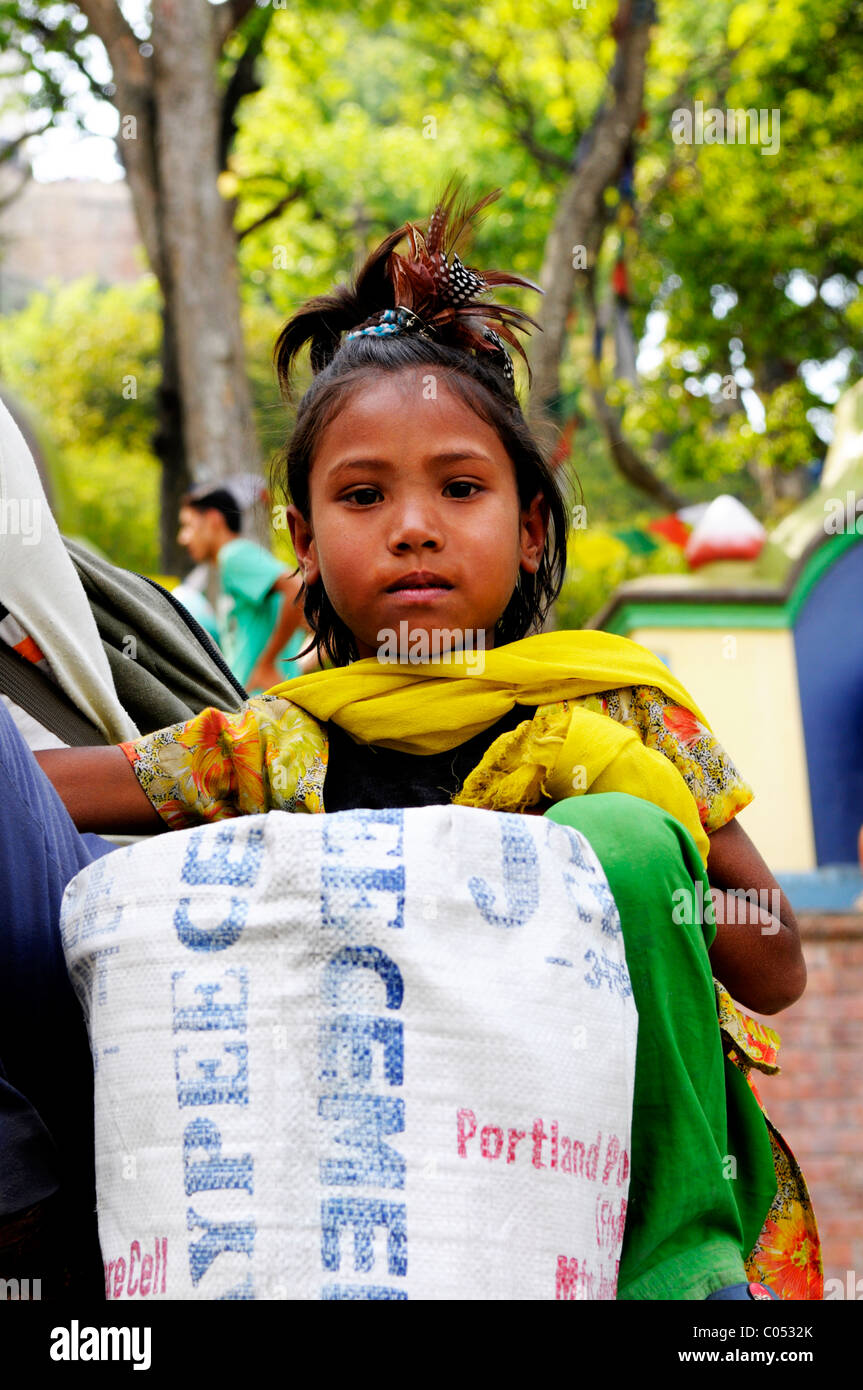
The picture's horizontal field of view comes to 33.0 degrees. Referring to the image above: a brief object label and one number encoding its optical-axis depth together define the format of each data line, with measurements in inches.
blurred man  217.8
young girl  52.8
